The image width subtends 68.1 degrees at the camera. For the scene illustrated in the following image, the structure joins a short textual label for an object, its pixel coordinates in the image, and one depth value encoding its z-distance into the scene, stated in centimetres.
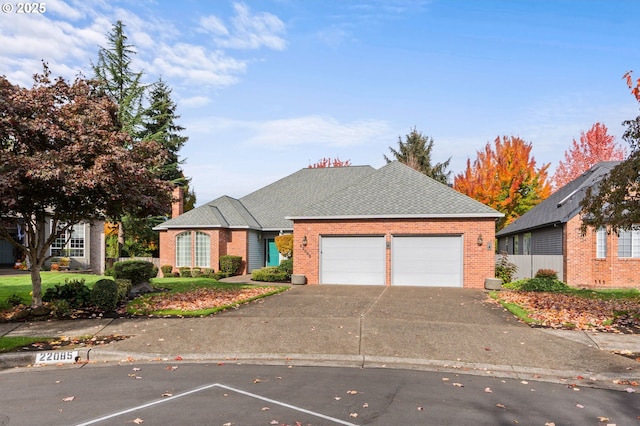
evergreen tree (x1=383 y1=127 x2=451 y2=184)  5116
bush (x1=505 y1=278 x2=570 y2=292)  1911
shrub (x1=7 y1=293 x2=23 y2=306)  1363
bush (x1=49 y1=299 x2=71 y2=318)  1282
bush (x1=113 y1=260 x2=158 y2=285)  1742
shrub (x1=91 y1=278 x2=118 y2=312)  1365
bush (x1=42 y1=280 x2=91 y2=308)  1374
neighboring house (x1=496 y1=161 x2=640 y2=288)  2177
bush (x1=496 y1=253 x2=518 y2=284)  2311
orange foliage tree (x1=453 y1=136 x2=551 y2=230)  3834
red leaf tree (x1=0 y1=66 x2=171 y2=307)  1161
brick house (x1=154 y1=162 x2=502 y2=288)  2130
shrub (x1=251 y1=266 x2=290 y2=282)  2461
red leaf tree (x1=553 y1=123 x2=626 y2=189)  4241
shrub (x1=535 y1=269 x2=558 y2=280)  2250
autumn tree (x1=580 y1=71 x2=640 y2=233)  1229
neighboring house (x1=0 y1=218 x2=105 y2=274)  2914
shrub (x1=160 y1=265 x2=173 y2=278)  2925
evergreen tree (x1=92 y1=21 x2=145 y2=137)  3638
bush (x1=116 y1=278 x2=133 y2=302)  1496
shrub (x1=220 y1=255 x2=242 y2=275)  2808
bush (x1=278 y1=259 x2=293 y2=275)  2533
